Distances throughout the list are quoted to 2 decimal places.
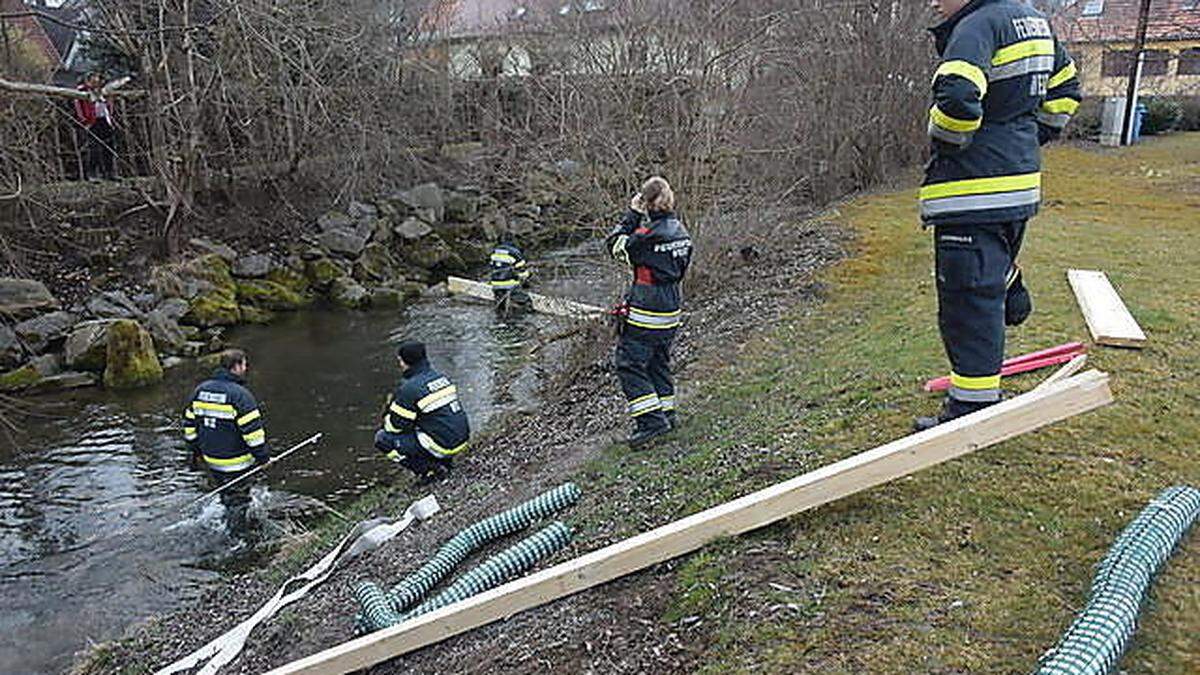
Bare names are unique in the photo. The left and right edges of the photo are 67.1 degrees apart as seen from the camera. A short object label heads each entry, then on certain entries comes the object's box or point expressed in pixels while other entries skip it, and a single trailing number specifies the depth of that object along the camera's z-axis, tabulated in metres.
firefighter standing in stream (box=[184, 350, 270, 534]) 8.13
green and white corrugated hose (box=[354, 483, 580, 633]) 5.34
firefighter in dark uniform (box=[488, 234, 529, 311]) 15.84
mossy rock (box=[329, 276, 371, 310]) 18.33
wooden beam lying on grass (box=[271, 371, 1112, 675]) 4.05
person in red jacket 19.16
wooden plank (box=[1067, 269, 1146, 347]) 6.31
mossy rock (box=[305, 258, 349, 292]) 19.27
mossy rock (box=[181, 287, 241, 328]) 16.80
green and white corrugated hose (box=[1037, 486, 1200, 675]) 2.88
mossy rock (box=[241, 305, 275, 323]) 17.45
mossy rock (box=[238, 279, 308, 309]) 18.20
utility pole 22.38
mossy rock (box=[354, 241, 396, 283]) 19.92
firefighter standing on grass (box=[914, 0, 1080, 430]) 3.93
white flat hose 5.60
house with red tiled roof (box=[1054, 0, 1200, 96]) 32.12
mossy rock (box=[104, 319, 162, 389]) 13.67
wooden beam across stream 11.61
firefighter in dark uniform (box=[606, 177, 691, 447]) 6.31
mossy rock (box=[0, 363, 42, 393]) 13.39
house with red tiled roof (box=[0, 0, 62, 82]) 17.14
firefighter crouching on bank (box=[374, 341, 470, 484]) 8.07
